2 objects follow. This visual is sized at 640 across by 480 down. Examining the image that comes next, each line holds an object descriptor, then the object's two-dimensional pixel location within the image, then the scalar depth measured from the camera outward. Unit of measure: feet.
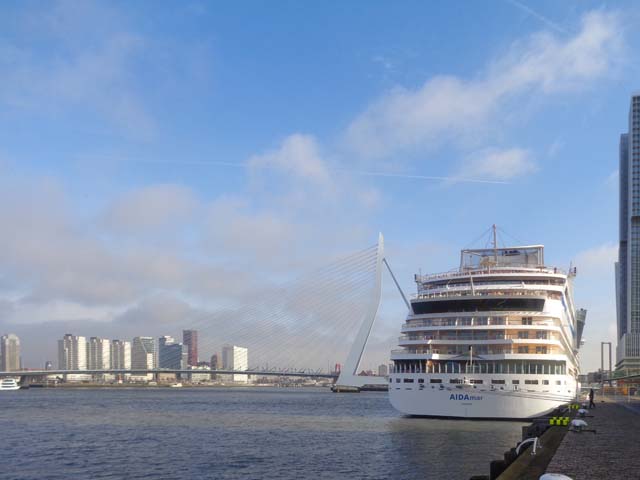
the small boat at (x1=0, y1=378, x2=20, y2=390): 613.11
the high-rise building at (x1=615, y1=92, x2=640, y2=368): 607.20
